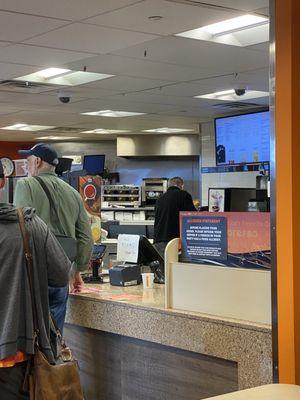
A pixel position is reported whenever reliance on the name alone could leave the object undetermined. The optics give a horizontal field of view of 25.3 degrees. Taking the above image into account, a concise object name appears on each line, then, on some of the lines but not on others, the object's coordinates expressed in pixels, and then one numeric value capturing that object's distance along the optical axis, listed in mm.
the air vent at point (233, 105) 8898
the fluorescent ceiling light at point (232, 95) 8117
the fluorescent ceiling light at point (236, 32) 4910
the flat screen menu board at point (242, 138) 9242
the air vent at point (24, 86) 7223
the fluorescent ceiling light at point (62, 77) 6883
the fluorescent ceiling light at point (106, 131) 12246
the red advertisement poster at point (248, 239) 3047
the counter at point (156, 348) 3033
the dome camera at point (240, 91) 7651
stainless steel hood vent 12820
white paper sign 4492
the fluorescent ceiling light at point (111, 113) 9711
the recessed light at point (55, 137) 13891
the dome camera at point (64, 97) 7837
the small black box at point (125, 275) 4336
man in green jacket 3939
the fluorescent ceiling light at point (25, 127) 11641
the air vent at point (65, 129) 11711
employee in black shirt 7730
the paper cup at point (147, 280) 4199
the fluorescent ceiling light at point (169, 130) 12044
